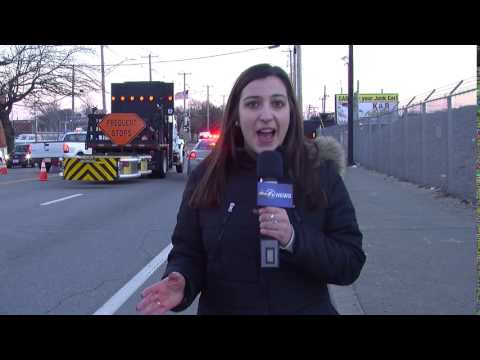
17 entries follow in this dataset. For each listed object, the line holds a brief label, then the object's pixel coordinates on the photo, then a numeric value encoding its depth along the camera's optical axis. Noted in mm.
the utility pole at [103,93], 46231
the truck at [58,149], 28400
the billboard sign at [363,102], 62219
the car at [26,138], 65456
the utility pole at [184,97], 27469
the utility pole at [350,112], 27406
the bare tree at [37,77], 42281
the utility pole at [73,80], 44312
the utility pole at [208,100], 75944
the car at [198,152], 20427
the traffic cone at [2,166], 21309
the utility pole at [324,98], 101188
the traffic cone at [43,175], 22105
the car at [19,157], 38059
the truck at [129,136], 19047
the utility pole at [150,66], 57269
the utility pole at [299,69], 28356
